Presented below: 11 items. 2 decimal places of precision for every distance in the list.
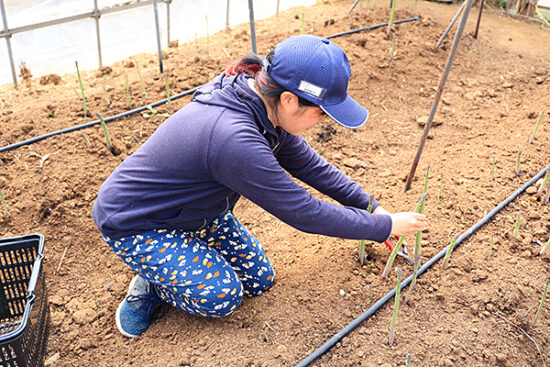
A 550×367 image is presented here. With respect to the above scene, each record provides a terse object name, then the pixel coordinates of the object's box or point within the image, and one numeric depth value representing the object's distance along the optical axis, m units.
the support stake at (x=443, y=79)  2.06
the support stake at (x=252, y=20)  3.12
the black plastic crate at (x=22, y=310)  1.58
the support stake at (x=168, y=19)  4.71
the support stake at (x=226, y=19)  5.18
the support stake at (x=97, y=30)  4.32
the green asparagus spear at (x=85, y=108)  3.09
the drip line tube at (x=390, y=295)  1.81
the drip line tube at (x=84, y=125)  2.89
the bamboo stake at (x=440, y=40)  4.11
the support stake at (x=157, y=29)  3.50
